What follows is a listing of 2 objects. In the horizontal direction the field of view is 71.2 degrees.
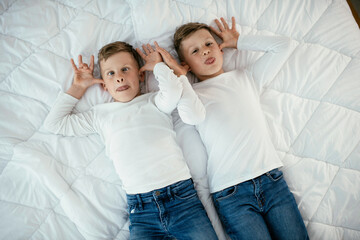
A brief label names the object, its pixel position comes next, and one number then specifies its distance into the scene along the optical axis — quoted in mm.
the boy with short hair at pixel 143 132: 1043
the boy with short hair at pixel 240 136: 1041
